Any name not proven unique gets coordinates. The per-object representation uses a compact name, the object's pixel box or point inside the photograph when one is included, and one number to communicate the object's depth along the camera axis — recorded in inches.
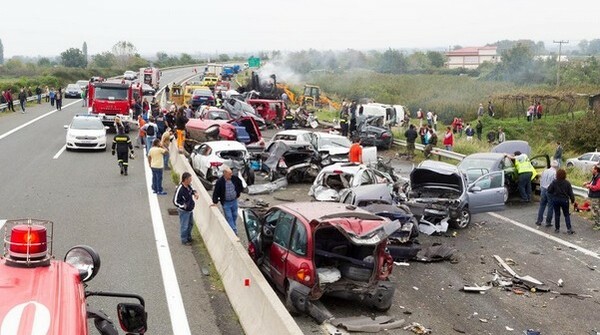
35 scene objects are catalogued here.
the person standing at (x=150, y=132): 969.5
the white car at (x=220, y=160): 840.3
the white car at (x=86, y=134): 1039.0
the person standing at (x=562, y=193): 654.5
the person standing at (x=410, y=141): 1141.1
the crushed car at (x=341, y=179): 716.7
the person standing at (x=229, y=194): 551.8
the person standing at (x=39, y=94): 2088.0
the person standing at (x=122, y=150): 848.3
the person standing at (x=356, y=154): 865.5
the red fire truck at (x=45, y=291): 133.7
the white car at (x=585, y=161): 1063.2
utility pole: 2874.0
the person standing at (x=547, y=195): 675.4
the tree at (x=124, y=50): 5723.4
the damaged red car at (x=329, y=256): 400.8
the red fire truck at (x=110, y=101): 1273.4
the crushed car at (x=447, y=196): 648.4
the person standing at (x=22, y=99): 1734.7
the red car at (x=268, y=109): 1589.6
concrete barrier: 320.2
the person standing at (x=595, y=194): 682.2
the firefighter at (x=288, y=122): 1478.8
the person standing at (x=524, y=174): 791.1
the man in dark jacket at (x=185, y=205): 535.5
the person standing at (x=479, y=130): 1576.0
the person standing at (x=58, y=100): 1802.4
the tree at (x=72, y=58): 4808.1
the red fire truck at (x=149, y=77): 2615.7
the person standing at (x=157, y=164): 729.6
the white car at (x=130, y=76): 3069.9
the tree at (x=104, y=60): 5511.3
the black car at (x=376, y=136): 1251.8
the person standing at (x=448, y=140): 1133.4
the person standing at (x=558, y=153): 1003.3
